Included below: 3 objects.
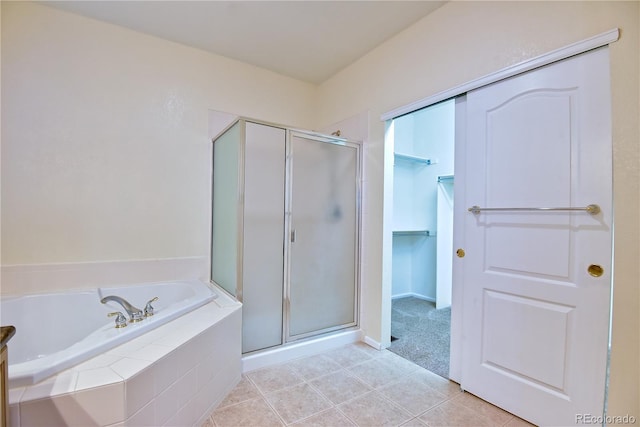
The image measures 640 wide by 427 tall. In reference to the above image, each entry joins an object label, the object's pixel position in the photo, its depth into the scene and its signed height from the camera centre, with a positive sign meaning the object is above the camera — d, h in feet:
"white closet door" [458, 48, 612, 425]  4.51 -0.47
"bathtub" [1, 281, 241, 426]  3.33 -2.20
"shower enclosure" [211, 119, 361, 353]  7.09 -0.42
